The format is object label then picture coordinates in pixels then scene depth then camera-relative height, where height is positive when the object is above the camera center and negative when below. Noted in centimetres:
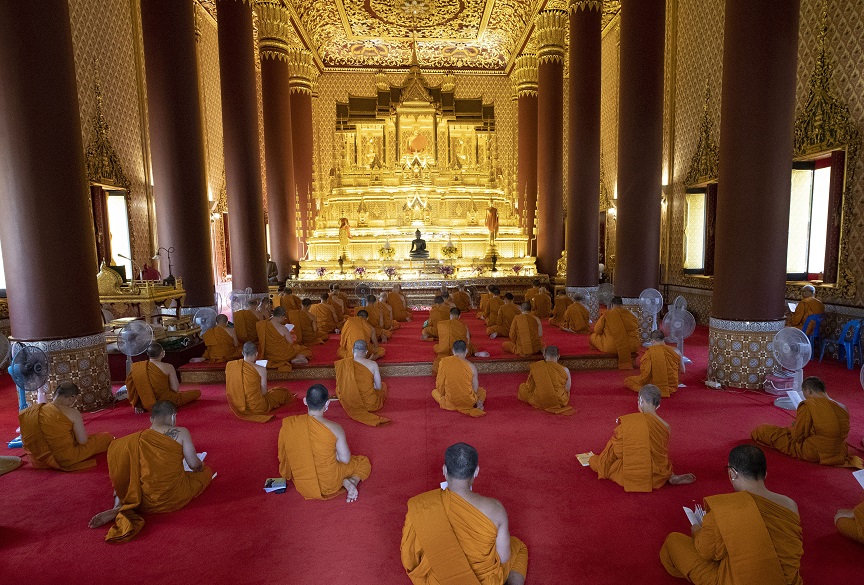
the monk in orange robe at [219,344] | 780 -160
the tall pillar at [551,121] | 1473 +357
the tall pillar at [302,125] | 1800 +445
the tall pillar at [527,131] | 1827 +406
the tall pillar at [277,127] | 1482 +365
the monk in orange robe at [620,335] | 768 -157
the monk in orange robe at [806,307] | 793 -123
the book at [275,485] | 393 -197
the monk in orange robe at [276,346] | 740 -157
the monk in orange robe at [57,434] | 427 -167
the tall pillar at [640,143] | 908 +175
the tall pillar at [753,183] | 601 +64
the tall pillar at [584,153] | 1116 +198
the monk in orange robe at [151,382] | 587 -166
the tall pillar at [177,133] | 907 +214
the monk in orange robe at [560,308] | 1122 -163
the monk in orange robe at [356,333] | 754 -143
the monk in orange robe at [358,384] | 560 -165
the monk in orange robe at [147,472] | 348 -165
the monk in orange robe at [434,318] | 930 -150
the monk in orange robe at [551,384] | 563 -170
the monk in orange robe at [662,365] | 614 -165
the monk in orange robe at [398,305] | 1138 -152
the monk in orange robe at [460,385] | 568 -171
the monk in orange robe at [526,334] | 767 -154
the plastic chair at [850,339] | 738 -163
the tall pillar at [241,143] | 1091 +230
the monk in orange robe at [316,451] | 375 -162
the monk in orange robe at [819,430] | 413 -171
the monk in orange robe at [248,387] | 555 -165
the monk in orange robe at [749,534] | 240 -151
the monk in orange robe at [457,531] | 244 -148
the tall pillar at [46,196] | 536 +59
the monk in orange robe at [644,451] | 378 -169
